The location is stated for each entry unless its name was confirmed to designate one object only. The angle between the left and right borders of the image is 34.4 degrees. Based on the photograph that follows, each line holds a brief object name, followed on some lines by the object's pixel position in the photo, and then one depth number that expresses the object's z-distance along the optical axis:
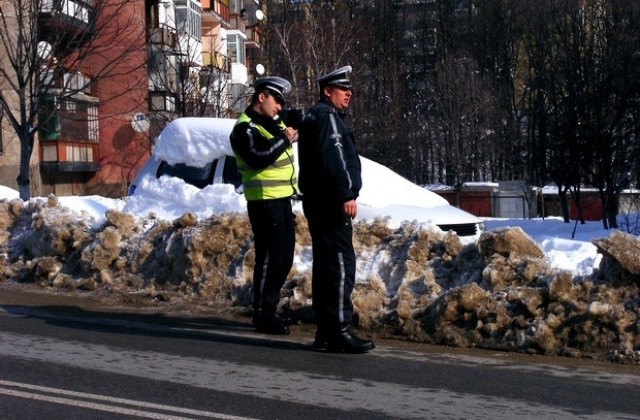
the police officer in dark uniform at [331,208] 7.72
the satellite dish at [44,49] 17.14
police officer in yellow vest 8.48
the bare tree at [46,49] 16.78
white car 11.76
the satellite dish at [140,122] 28.98
